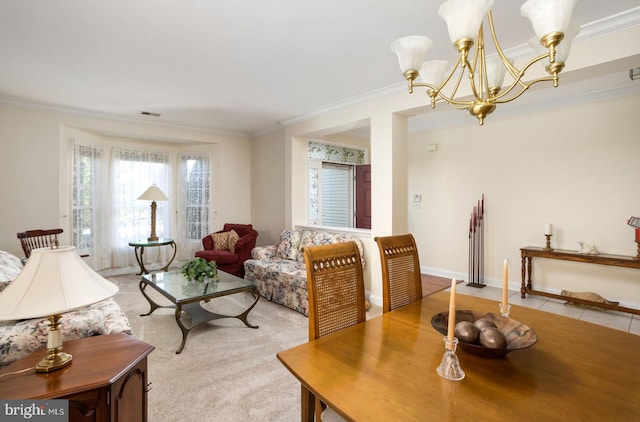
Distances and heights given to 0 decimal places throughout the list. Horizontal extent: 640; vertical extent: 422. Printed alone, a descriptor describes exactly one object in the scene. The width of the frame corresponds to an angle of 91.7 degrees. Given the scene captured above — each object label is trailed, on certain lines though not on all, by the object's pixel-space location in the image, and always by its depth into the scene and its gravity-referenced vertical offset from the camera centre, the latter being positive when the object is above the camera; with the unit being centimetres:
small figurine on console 369 -45
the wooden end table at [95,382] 116 -66
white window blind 641 +23
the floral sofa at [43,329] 162 -68
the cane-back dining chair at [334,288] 145 -38
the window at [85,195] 470 +24
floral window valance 559 +110
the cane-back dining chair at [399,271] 183 -37
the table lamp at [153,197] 505 +22
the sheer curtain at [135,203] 530 +13
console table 336 -56
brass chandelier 113 +73
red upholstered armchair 467 -60
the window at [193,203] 589 +15
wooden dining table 88 -55
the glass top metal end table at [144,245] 488 -55
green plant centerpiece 325 -63
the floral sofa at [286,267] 365 -73
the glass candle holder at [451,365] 102 -51
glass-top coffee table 284 -78
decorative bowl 113 -49
